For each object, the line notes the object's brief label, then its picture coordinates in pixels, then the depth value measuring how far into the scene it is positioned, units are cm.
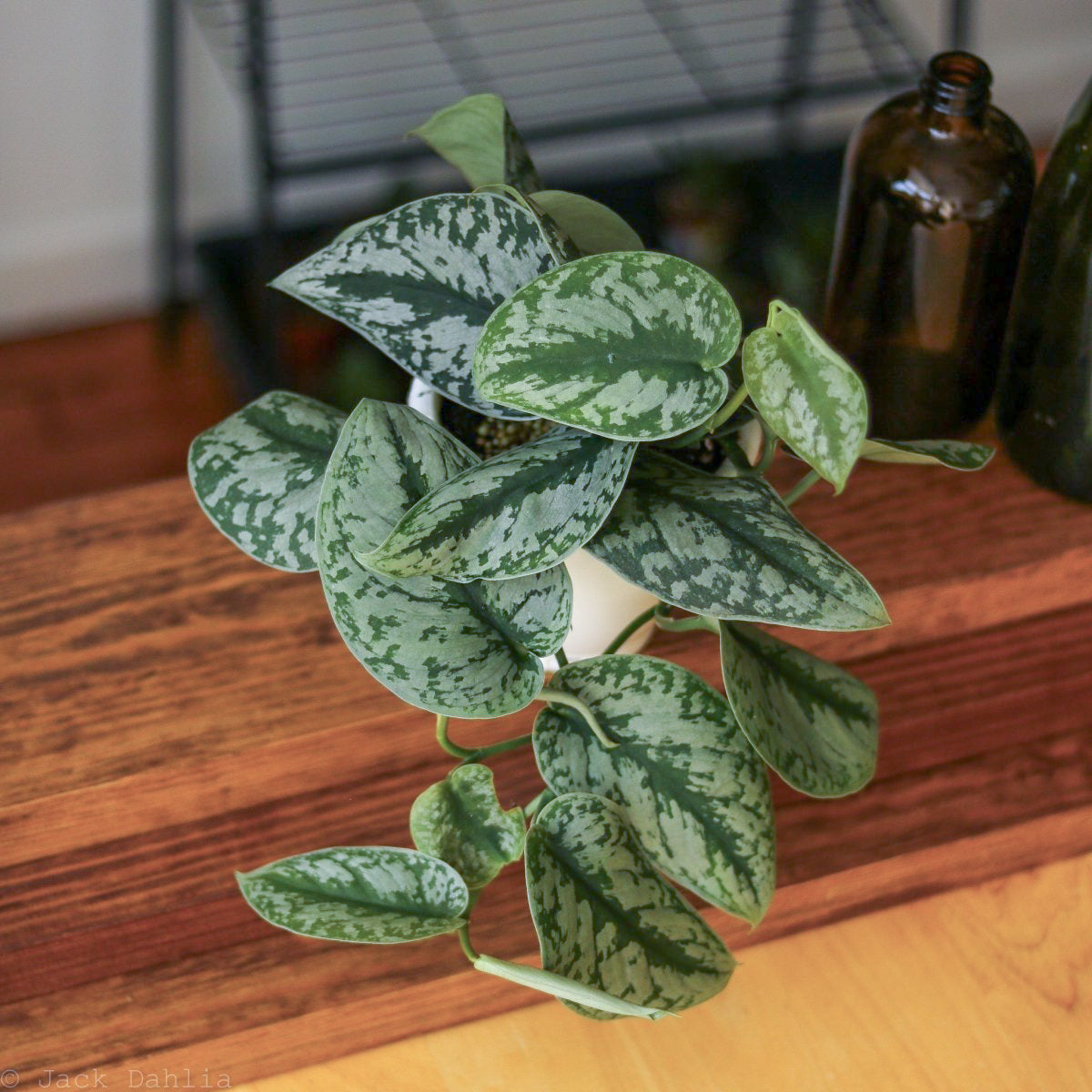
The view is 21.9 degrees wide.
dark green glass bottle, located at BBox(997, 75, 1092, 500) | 108
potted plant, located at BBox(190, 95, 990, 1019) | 93
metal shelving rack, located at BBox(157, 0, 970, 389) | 236
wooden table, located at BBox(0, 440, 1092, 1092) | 106
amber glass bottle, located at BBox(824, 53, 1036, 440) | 107
